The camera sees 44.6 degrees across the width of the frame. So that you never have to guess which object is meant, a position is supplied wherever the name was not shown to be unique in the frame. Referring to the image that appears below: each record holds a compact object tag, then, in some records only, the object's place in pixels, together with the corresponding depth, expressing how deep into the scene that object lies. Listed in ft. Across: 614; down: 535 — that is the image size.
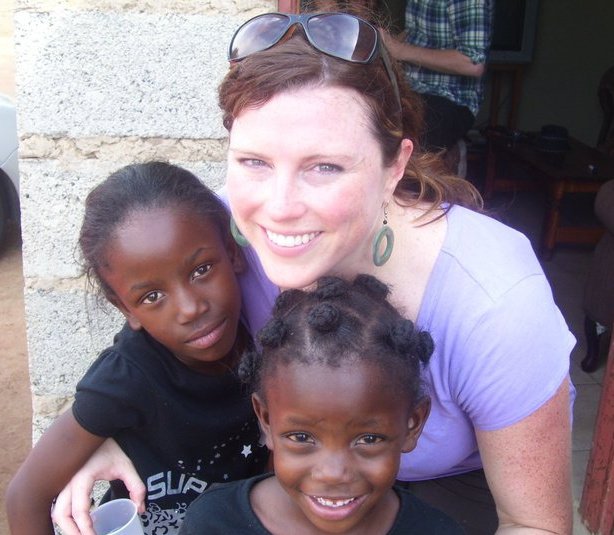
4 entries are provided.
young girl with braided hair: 4.24
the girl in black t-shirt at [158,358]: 5.15
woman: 4.66
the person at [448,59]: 11.64
